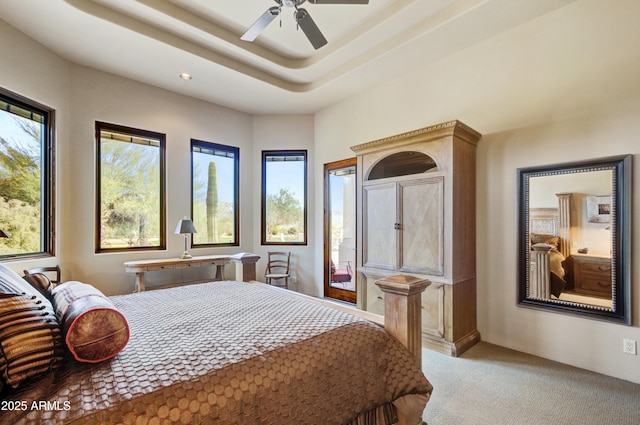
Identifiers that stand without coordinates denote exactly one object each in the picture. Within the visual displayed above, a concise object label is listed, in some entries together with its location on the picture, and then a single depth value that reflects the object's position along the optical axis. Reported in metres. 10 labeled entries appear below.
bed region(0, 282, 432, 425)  0.90
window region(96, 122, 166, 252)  3.86
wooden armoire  2.90
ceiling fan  2.30
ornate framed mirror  2.41
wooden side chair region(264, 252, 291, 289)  5.08
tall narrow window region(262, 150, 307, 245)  5.29
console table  2.87
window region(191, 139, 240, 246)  4.70
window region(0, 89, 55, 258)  2.93
